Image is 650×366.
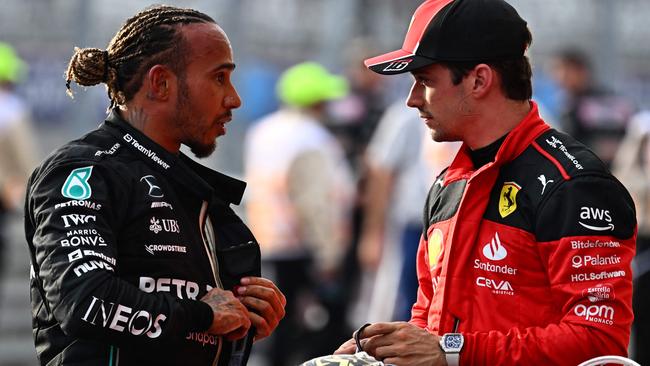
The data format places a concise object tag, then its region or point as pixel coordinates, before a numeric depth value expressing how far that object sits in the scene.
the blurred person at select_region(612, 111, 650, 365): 18.16
